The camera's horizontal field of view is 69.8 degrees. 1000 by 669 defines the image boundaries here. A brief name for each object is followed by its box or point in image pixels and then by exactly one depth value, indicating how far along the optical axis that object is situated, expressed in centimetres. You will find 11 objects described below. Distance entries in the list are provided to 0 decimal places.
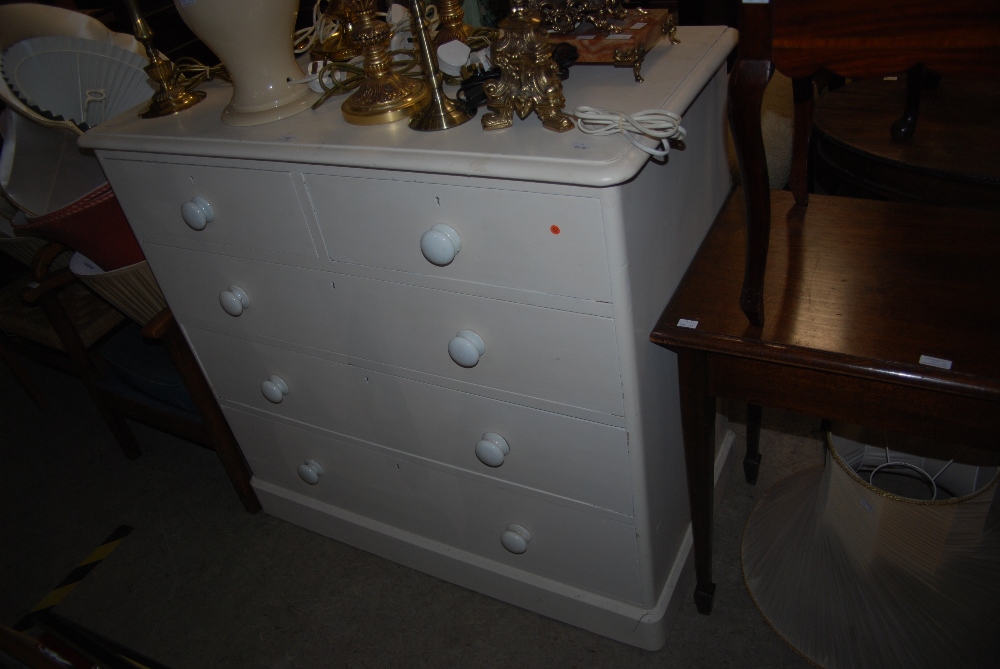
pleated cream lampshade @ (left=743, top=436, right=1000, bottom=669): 132
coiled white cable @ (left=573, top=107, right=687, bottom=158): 91
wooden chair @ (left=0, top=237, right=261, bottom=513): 164
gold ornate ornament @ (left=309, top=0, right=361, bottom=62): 131
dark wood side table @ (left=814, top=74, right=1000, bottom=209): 134
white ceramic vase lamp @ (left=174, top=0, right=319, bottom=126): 113
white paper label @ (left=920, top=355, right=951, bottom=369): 87
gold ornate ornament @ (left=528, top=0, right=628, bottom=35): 114
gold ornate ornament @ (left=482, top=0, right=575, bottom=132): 95
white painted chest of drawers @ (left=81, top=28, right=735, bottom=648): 98
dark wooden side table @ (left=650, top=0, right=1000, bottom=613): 76
